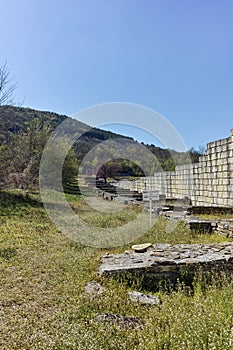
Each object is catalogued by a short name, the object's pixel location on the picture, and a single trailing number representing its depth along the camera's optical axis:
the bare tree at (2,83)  14.97
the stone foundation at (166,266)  4.35
